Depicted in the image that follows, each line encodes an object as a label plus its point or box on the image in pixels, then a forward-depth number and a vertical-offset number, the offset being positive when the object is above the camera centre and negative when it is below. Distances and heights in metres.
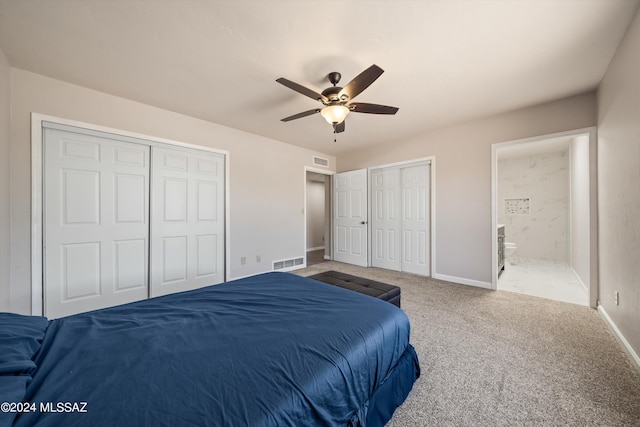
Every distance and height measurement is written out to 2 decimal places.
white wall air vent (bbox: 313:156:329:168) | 5.17 +1.18
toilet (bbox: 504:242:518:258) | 4.97 -0.75
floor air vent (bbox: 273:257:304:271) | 4.43 -0.98
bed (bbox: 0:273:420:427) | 0.73 -0.59
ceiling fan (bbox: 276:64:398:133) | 1.97 +1.08
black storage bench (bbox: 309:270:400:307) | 2.22 -0.73
